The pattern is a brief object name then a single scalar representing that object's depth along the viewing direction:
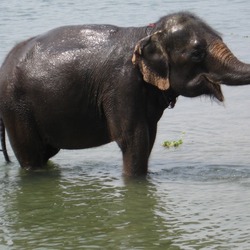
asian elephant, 18.70
